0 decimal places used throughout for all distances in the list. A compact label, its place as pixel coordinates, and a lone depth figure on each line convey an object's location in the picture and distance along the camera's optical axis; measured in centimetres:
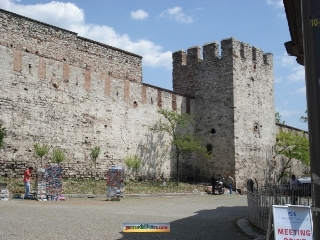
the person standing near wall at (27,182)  1473
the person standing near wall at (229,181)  2313
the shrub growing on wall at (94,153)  1984
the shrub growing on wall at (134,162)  2111
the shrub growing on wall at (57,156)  1766
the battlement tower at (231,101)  2473
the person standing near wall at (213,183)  2214
